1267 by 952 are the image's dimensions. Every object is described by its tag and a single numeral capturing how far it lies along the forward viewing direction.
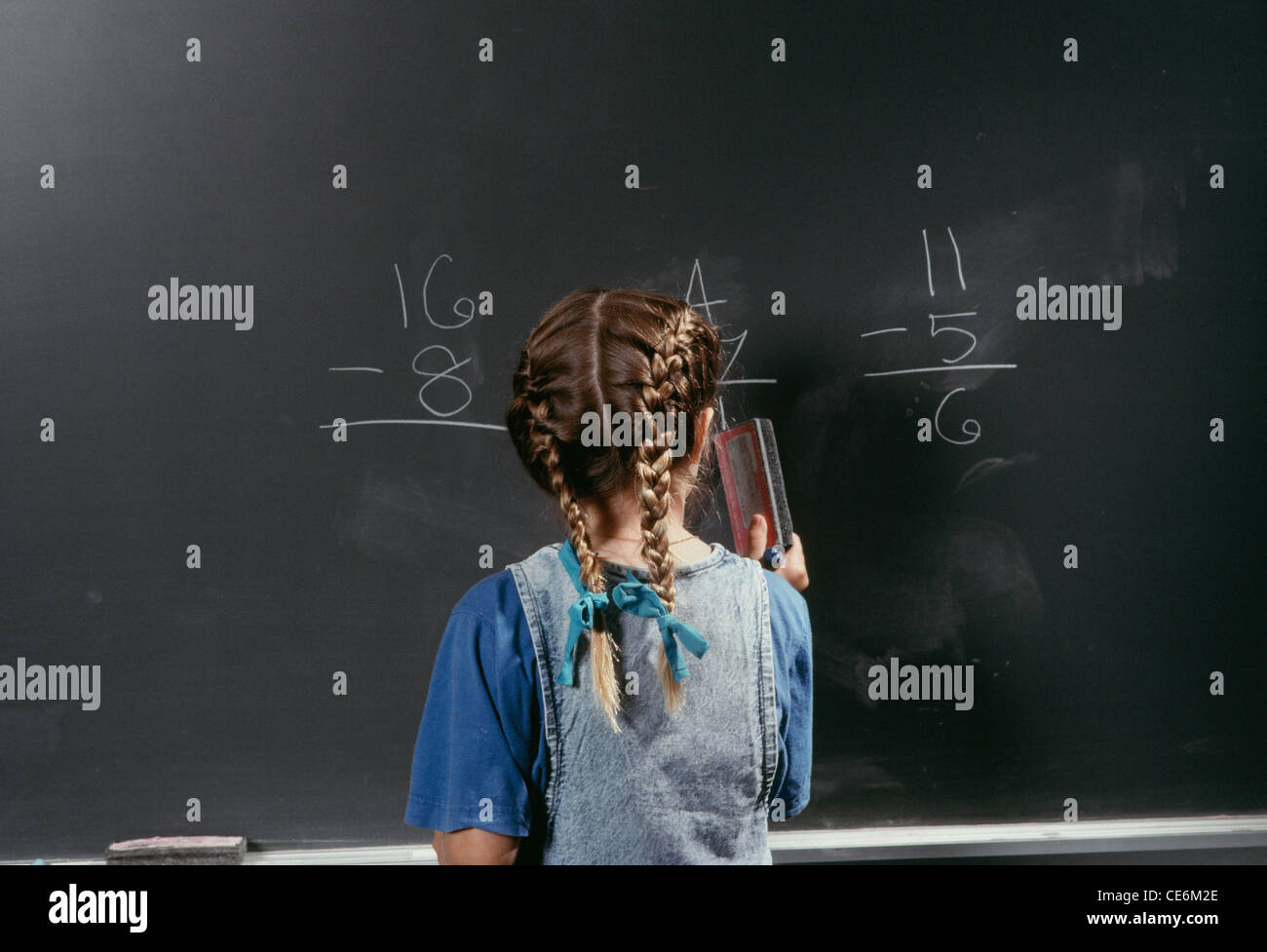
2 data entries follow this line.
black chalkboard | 1.22
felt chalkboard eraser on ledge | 1.21
